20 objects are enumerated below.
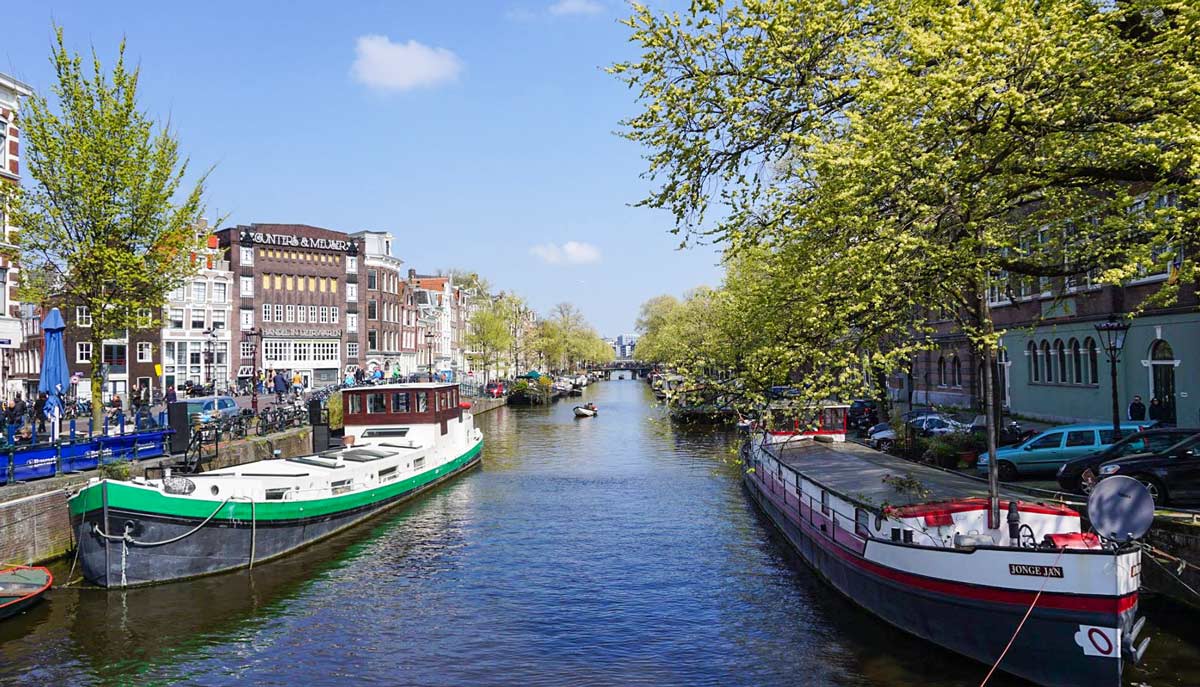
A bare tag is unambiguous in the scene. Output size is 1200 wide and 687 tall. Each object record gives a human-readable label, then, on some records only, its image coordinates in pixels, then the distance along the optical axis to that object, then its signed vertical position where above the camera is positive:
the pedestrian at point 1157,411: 32.81 -2.10
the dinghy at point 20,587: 17.14 -4.22
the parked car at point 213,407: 39.09 -1.42
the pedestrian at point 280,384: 56.35 -0.48
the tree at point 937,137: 13.70 +4.00
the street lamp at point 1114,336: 25.83 +0.68
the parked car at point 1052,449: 25.45 -2.69
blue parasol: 25.28 +0.45
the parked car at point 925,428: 34.25 -2.71
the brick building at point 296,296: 78.69 +7.68
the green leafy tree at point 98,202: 27.55 +5.90
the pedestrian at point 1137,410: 32.41 -2.00
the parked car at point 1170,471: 19.19 -2.59
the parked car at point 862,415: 45.56 -2.79
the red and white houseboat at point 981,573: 12.37 -3.48
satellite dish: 11.80 -2.11
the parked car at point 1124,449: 21.62 -2.34
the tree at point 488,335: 101.50 +4.50
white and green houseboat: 19.59 -3.51
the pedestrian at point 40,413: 35.19 -1.28
